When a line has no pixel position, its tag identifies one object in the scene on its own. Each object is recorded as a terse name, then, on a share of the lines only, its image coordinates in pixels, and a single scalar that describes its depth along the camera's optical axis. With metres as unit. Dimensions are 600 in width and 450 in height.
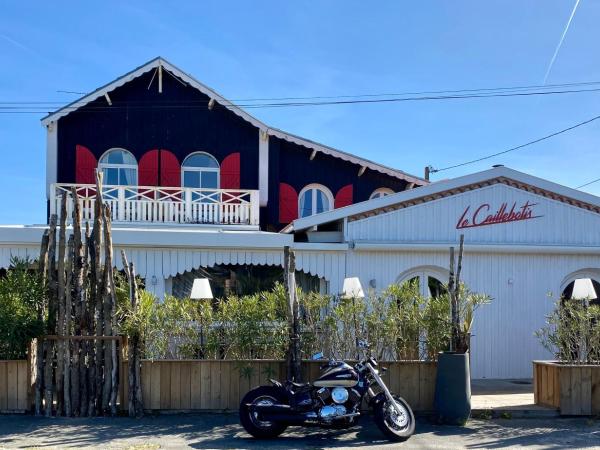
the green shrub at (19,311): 8.62
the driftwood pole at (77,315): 8.73
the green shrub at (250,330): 9.12
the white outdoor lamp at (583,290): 10.16
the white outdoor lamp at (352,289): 9.75
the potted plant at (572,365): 8.95
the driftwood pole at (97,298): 8.78
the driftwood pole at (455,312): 8.77
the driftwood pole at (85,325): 8.75
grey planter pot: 8.48
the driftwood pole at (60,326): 8.76
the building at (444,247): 12.19
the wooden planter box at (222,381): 8.92
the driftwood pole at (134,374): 8.75
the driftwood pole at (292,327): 8.88
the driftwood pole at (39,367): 8.78
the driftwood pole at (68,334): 8.71
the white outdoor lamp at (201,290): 10.34
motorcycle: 7.73
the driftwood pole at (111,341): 8.76
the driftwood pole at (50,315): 8.74
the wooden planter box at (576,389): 8.94
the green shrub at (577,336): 9.24
